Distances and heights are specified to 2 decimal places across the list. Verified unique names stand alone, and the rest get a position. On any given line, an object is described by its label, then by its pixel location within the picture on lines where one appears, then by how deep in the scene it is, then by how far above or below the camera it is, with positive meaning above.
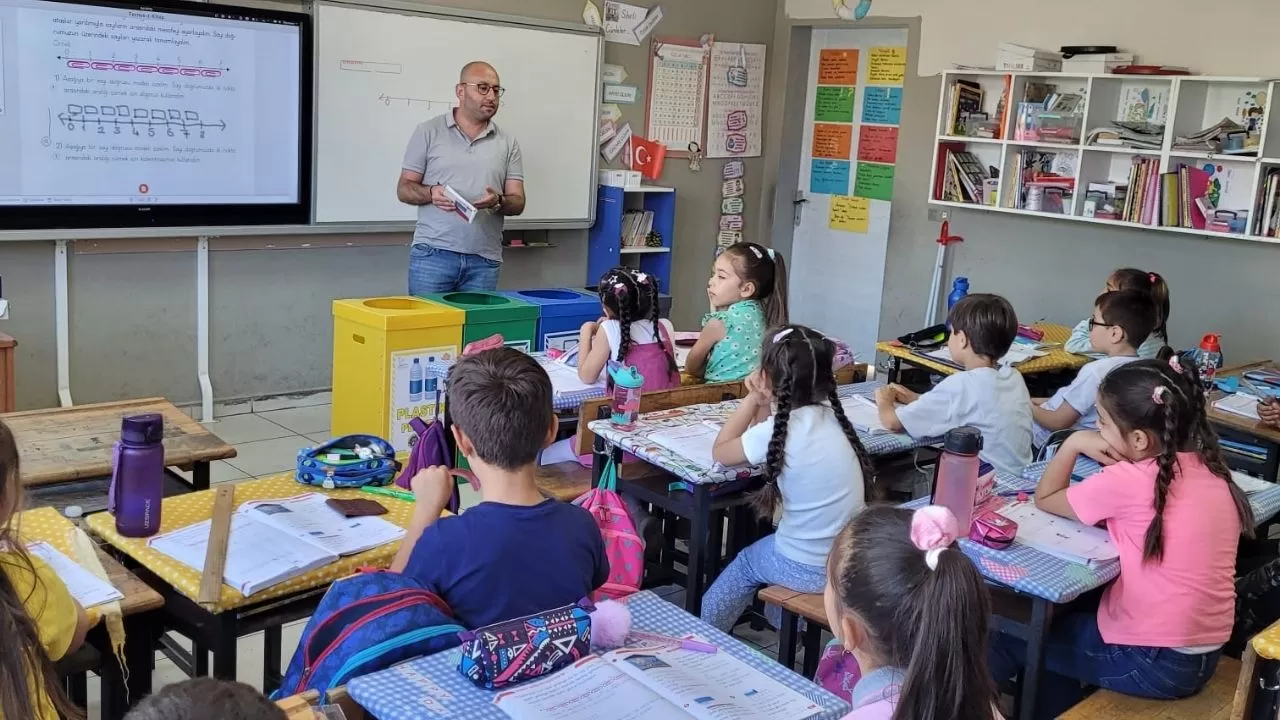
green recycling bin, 4.90 -0.66
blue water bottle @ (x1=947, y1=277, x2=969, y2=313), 6.04 -0.49
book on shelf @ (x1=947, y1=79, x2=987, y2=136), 6.28 +0.46
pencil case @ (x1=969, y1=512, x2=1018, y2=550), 2.46 -0.70
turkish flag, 6.81 +0.07
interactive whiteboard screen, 4.59 +0.08
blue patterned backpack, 1.68 -0.69
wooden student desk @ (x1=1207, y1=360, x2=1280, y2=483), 3.74 -0.72
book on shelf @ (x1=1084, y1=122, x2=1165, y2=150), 5.51 +0.31
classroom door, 7.09 +0.02
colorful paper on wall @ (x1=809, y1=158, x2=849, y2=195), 7.41 +0.03
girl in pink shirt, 2.33 -0.66
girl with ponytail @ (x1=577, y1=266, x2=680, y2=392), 3.67 -0.52
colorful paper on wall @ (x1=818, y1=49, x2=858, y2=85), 7.26 +0.71
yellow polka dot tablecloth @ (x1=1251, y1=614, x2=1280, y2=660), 1.99 -0.72
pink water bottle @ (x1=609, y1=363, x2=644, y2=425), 3.16 -0.61
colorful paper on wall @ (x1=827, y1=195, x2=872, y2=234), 7.25 -0.19
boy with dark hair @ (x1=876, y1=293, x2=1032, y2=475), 3.30 -0.58
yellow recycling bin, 4.63 -0.82
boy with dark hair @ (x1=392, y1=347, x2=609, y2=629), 1.85 -0.58
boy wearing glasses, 3.81 -0.51
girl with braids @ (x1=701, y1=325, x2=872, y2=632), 2.78 -0.64
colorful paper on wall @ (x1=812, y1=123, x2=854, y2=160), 7.36 +0.26
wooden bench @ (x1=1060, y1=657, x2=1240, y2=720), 2.29 -0.98
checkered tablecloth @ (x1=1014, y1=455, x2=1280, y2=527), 2.84 -0.71
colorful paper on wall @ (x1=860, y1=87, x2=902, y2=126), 7.01 +0.47
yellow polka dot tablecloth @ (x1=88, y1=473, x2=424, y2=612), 2.00 -0.73
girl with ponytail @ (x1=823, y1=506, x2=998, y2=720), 1.43 -0.54
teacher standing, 5.21 -0.12
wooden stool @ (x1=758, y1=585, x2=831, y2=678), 2.66 -0.96
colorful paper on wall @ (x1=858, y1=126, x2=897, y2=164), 7.05 +0.24
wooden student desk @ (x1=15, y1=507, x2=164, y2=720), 2.01 -0.88
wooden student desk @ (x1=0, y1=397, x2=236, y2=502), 2.61 -0.73
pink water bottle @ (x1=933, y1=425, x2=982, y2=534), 2.45 -0.58
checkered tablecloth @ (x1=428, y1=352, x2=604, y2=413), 3.57 -0.70
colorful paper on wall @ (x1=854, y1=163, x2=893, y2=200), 7.09 +0.02
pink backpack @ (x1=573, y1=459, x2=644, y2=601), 2.41 -0.74
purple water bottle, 2.14 -0.62
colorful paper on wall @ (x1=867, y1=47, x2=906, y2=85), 6.98 +0.70
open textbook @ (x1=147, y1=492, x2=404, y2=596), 2.03 -0.71
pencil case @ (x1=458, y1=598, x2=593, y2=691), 1.62 -0.67
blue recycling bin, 5.17 -0.66
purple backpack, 2.46 -0.61
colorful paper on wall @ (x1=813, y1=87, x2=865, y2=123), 7.30 +0.48
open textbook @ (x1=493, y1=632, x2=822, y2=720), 1.59 -0.72
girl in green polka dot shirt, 3.90 -0.45
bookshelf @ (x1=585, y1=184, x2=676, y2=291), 6.59 -0.36
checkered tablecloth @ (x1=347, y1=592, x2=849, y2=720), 1.57 -0.73
